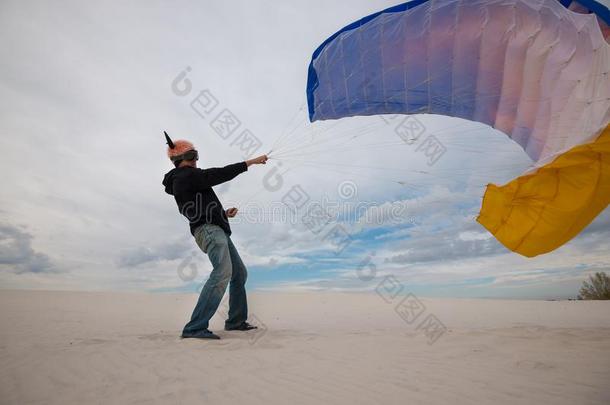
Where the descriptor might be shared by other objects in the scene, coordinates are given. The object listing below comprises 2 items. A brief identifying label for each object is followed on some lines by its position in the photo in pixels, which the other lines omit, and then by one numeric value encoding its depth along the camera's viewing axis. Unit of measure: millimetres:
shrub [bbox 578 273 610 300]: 14906
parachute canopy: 4863
